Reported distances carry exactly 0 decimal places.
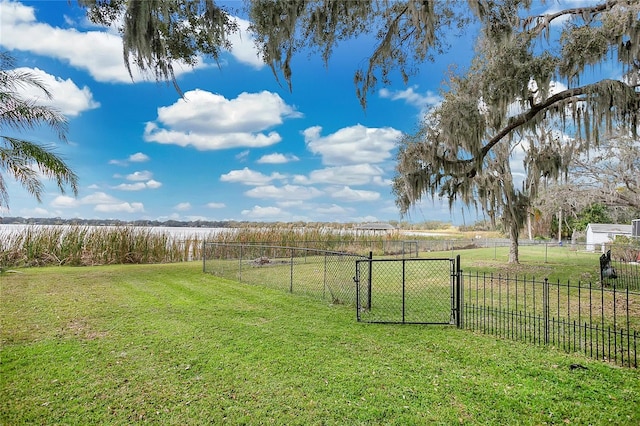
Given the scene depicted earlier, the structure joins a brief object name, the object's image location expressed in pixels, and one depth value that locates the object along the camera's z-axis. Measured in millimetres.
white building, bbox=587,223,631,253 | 28141
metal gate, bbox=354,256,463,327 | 6457
